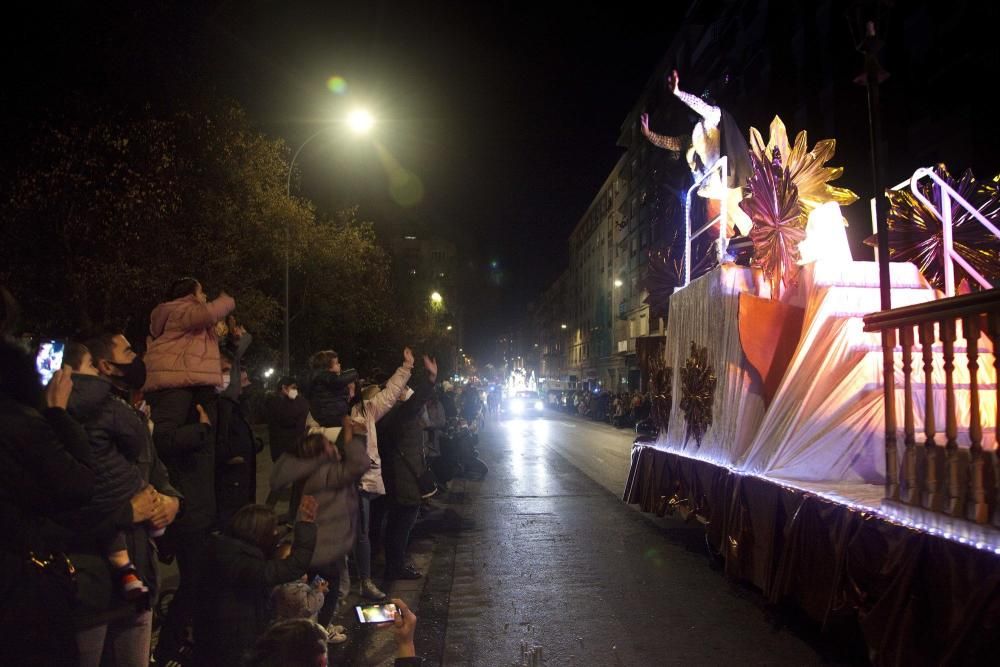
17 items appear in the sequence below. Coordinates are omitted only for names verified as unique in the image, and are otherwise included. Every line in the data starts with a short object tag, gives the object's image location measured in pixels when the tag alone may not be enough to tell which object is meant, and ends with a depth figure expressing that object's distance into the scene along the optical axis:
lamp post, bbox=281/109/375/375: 14.11
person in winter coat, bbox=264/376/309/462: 5.96
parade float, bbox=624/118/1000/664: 3.32
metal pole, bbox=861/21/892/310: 4.58
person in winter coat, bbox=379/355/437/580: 6.19
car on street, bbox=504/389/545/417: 44.12
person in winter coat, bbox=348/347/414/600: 5.57
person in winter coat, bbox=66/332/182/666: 2.52
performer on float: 7.46
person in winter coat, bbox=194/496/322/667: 3.28
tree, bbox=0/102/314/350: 9.54
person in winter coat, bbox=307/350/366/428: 5.06
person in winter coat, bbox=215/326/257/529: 4.45
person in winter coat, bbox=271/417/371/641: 4.13
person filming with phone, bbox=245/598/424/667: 2.64
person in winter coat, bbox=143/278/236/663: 3.75
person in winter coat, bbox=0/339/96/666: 2.07
